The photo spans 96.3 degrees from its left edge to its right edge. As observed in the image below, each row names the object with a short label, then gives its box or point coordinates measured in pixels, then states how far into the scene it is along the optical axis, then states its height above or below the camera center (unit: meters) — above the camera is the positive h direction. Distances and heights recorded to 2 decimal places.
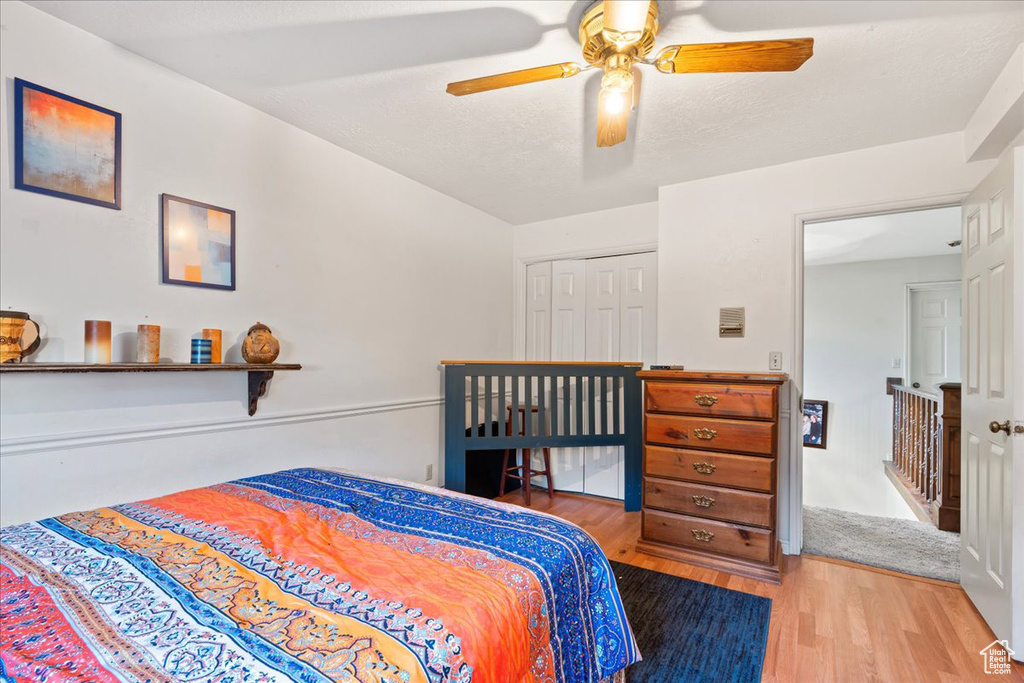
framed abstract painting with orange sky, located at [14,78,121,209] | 1.58 +0.70
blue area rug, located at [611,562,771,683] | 1.70 -1.21
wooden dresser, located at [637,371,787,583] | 2.38 -0.68
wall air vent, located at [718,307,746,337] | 2.89 +0.15
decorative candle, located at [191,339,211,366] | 1.93 -0.05
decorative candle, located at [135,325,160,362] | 1.76 -0.02
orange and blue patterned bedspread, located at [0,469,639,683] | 0.76 -0.53
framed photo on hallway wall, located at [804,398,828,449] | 5.94 -1.02
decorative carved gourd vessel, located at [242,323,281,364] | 2.08 -0.03
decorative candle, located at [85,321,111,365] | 1.66 -0.01
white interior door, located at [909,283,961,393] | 5.21 +0.14
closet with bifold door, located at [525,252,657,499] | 3.63 +0.19
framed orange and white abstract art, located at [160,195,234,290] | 1.93 +0.43
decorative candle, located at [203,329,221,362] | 1.98 -0.01
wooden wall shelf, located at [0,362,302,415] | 1.49 -0.11
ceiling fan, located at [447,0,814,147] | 1.31 +0.89
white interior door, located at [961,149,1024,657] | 1.78 -0.28
